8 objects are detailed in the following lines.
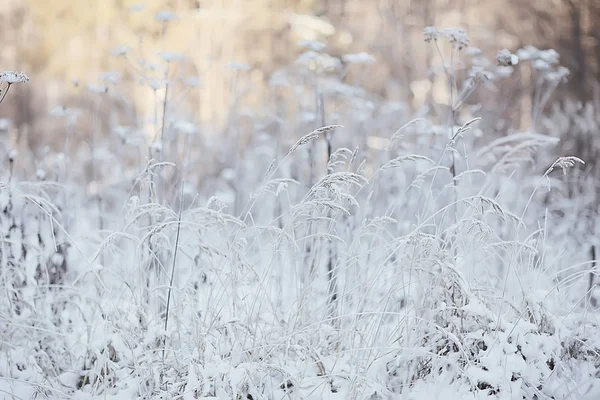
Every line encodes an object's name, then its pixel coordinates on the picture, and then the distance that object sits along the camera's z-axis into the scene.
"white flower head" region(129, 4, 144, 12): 6.75
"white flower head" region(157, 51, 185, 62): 5.89
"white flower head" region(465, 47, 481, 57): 6.45
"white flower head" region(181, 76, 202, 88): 6.67
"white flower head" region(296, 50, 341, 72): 6.43
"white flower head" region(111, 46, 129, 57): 5.89
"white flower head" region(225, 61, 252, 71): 6.95
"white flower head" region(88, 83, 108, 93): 6.25
